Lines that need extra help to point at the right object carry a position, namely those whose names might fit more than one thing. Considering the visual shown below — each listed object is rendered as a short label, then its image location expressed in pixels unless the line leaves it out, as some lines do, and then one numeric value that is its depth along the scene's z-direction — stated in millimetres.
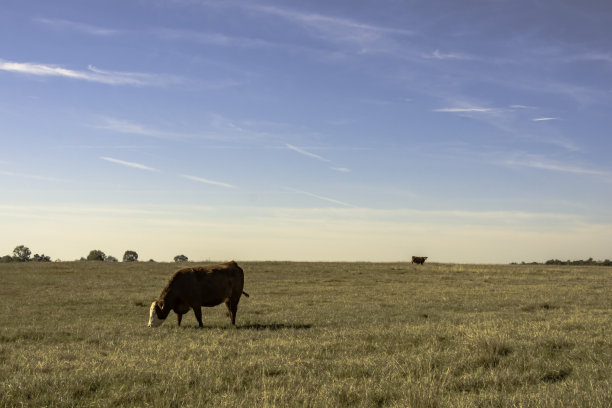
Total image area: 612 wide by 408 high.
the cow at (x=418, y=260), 73312
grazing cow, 16359
